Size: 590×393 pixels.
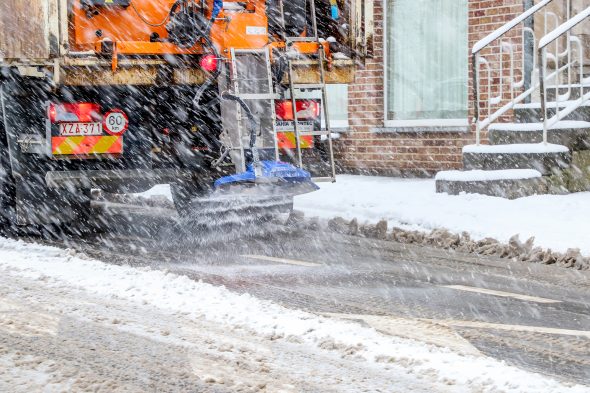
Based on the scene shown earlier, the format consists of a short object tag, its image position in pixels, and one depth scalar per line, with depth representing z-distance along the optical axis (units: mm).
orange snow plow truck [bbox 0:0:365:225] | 9008
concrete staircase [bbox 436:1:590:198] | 11148
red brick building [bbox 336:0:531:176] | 14328
